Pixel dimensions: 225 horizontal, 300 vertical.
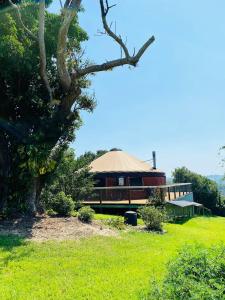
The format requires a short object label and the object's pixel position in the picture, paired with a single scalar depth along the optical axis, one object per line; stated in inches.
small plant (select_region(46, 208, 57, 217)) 342.4
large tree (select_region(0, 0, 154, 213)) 302.3
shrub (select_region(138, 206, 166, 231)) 332.3
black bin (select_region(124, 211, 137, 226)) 343.6
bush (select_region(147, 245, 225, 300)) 85.4
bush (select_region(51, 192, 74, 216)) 341.4
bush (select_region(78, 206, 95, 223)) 318.5
